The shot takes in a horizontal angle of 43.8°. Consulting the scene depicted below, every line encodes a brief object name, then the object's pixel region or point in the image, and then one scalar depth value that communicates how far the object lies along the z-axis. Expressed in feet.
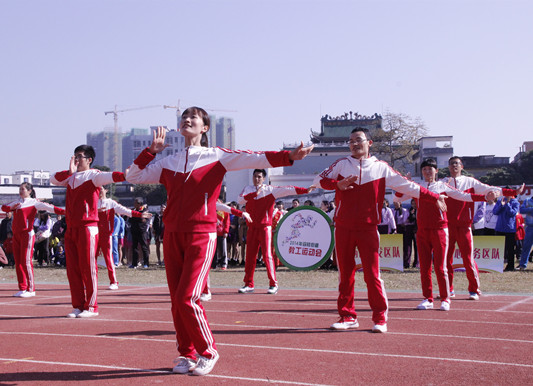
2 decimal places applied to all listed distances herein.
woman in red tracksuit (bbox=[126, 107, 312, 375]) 18.19
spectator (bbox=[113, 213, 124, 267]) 69.14
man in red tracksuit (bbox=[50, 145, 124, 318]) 30.71
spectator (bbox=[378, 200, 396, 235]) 60.75
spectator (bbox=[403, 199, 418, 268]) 60.80
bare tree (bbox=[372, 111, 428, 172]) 222.07
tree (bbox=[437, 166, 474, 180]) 222.48
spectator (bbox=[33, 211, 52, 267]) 73.72
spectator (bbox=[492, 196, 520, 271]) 59.16
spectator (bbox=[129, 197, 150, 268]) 69.36
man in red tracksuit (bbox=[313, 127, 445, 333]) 25.39
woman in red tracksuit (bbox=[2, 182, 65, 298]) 40.50
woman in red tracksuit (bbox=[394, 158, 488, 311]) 32.68
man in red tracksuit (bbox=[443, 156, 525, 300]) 35.37
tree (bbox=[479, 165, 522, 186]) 206.90
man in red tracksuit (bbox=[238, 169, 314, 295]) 39.65
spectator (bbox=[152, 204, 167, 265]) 74.65
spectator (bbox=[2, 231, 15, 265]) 69.62
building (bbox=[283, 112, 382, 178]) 280.31
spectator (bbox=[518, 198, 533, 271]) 56.80
